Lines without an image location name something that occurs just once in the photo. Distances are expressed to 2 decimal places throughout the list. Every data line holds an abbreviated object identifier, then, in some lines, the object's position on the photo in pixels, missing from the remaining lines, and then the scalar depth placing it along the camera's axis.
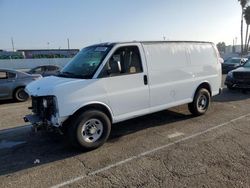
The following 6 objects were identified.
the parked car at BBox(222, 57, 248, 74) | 15.45
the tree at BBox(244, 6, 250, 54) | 35.55
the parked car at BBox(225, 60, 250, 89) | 8.62
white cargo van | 3.75
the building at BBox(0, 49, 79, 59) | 34.92
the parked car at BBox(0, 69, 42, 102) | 8.04
